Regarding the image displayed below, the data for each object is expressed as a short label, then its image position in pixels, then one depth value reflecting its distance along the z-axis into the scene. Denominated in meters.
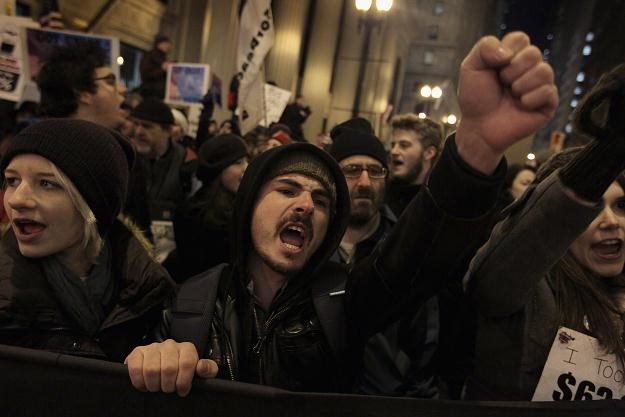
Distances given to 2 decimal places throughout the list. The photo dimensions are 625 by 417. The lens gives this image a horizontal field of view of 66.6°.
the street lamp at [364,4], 9.60
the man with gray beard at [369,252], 1.84
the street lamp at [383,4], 9.12
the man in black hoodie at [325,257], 1.05
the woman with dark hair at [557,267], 1.15
